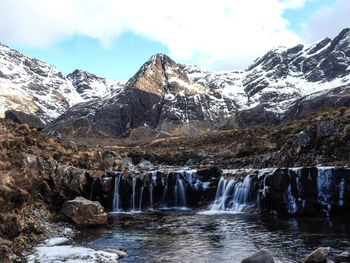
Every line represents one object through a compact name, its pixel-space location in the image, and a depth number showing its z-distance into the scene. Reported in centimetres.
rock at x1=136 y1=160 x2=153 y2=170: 7651
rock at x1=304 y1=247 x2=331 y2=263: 1872
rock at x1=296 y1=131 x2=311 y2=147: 5001
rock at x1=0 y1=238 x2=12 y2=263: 1740
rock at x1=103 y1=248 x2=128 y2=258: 2147
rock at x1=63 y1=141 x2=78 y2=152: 5383
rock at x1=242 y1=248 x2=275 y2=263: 1773
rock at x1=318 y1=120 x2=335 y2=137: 4771
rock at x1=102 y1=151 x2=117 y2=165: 6825
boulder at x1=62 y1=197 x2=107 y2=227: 3065
